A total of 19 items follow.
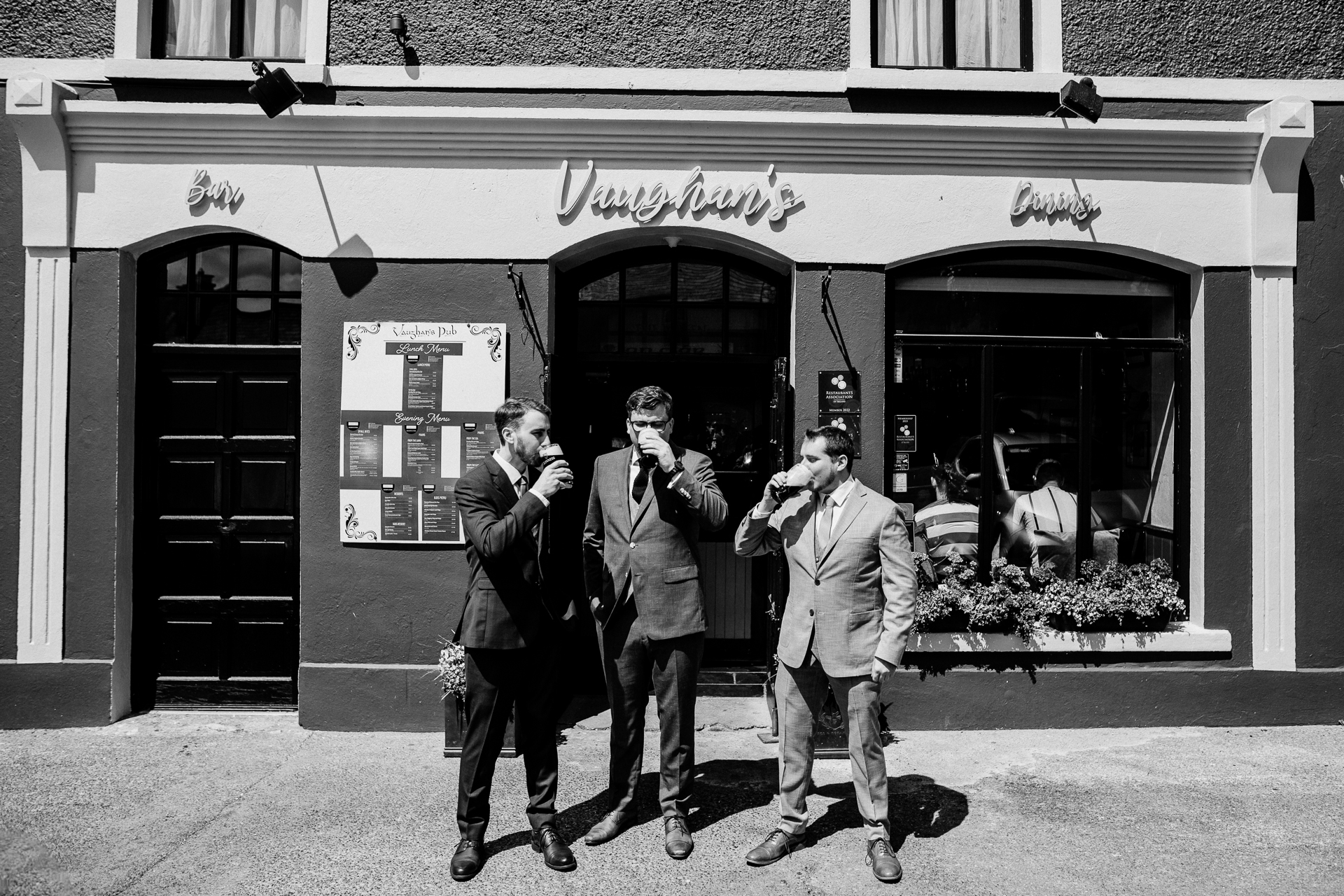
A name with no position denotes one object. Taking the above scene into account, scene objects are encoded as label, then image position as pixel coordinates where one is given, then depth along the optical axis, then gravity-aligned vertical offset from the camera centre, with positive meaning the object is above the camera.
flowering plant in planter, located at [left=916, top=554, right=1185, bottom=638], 6.47 -0.99
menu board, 6.42 +0.21
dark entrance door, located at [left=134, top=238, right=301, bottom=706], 6.73 -0.34
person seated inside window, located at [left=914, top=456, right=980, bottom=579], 6.79 -0.47
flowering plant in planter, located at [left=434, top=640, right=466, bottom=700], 5.75 -1.35
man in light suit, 4.35 -0.77
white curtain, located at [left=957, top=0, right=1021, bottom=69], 6.90 +3.36
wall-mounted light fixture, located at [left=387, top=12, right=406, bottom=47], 6.35 +3.10
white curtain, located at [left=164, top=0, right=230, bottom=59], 6.79 +3.30
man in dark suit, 4.25 -0.79
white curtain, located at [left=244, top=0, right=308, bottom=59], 6.80 +3.29
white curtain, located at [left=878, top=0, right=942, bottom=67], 6.89 +3.35
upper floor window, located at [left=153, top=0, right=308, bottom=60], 6.80 +3.30
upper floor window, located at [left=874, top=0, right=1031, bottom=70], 6.89 +3.35
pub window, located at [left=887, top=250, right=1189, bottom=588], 6.78 +0.56
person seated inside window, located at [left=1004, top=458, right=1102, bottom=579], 6.82 -0.48
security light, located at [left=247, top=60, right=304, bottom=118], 6.04 +2.53
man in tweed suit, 4.60 -0.73
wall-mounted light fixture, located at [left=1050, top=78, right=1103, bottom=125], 6.26 +2.60
